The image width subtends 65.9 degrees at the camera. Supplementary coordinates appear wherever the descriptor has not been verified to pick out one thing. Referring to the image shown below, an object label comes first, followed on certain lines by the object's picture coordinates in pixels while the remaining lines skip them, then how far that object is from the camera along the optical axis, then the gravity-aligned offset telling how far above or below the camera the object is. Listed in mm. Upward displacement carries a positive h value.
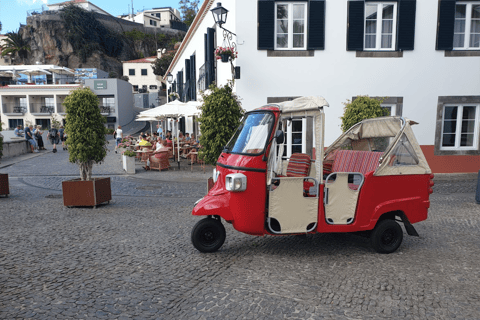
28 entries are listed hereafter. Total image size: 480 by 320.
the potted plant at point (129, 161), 13302 -1375
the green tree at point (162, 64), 65500 +10261
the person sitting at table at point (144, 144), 15477 -893
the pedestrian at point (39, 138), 22855 -899
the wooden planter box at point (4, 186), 9133 -1537
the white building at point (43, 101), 48750 +2933
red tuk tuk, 4895 -964
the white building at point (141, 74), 71375 +9363
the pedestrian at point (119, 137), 21994 -851
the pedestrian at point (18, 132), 23584 -539
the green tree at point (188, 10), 80250 +24642
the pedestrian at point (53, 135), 22206 -744
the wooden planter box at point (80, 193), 7973 -1513
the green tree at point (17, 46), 72625 +15268
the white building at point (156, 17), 93062 +27040
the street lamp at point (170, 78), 33394 +3977
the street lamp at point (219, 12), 11180 +3339
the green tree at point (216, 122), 9102 -1
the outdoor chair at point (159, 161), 14016 -1462
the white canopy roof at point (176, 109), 14680 +530
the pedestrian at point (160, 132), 23494 -608
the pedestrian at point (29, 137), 21038 -775
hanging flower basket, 11453 +2118
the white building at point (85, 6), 86438 +27613
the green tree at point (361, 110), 11262 +328
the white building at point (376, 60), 12250 +2038
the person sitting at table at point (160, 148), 13953 -968
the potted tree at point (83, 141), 8008 -396
